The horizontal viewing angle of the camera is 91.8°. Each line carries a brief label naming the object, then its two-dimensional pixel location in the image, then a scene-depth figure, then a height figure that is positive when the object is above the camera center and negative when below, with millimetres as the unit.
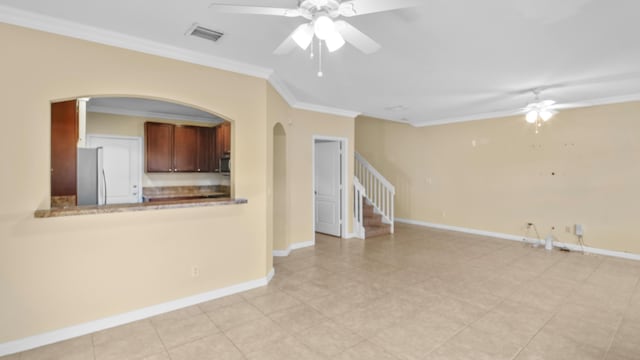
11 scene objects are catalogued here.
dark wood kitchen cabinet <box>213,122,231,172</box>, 6180 +722
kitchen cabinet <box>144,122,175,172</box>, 5996 +604
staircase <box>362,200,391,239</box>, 6895 -1064
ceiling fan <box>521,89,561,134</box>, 4673 +1067
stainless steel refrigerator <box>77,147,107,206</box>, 3361 +13
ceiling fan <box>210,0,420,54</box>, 1789 +994
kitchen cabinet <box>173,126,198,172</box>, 6250 +591
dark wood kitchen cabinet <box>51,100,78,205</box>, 3096 +292
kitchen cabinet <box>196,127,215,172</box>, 6523 +609
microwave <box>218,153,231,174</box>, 6238 +277
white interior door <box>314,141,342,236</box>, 6629 -206
